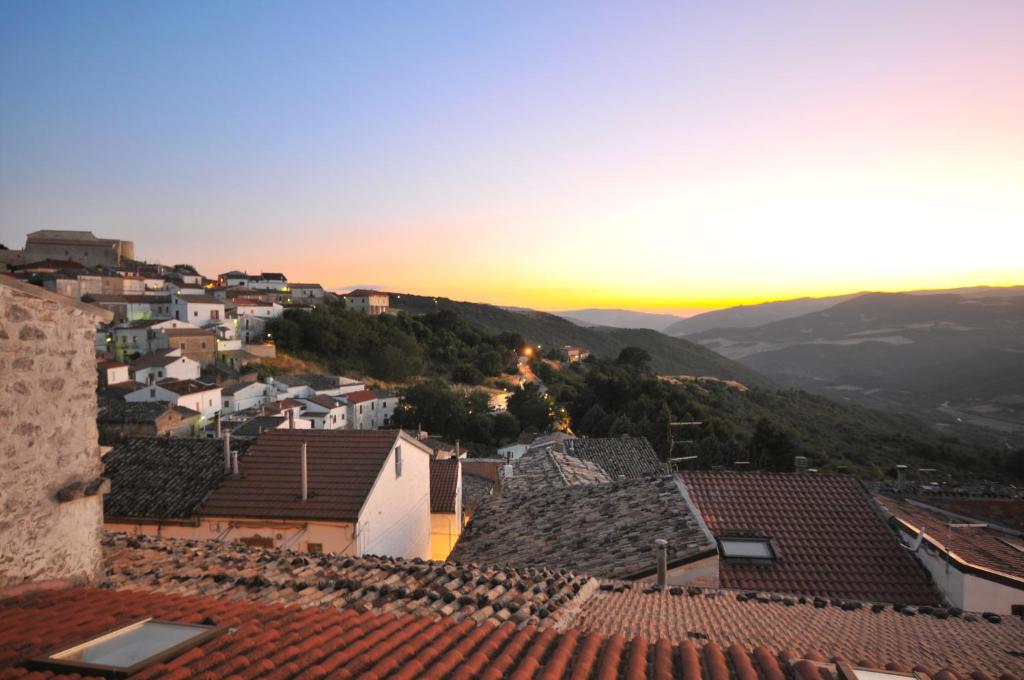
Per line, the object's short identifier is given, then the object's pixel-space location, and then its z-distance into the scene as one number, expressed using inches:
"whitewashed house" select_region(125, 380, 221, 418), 1567.4
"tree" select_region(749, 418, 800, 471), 1250.6
